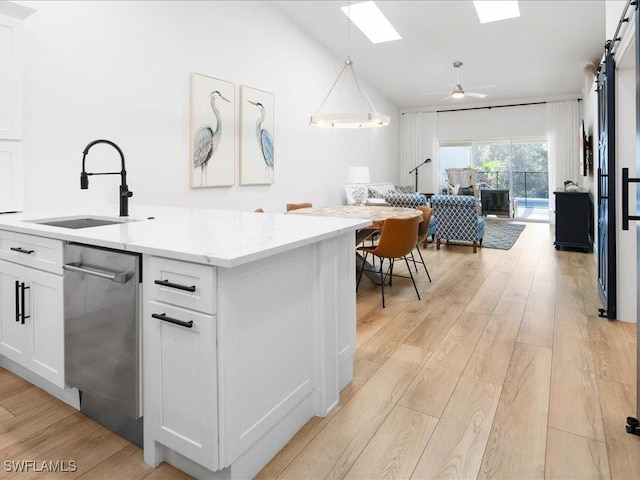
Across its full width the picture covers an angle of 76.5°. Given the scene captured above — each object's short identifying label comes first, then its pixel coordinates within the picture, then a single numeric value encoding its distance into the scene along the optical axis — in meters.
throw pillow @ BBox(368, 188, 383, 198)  7.82
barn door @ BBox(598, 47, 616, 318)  2.97
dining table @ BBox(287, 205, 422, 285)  3.74
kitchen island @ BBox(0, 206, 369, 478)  1.31
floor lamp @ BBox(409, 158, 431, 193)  10.21
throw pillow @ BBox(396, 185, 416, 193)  9.38
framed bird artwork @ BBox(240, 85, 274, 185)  4.86
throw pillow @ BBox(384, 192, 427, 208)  5.47
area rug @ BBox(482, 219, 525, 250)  6.50
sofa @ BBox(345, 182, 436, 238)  5.50
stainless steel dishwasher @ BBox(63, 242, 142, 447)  1.49
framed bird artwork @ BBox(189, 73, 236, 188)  4.22
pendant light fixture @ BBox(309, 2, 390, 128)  4.19
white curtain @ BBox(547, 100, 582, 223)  8.62
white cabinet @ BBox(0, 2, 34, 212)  2.38
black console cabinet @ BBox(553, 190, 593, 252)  5.80
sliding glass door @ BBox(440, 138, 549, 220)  9.41
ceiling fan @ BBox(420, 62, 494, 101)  6.38
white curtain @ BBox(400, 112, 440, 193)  10.18
